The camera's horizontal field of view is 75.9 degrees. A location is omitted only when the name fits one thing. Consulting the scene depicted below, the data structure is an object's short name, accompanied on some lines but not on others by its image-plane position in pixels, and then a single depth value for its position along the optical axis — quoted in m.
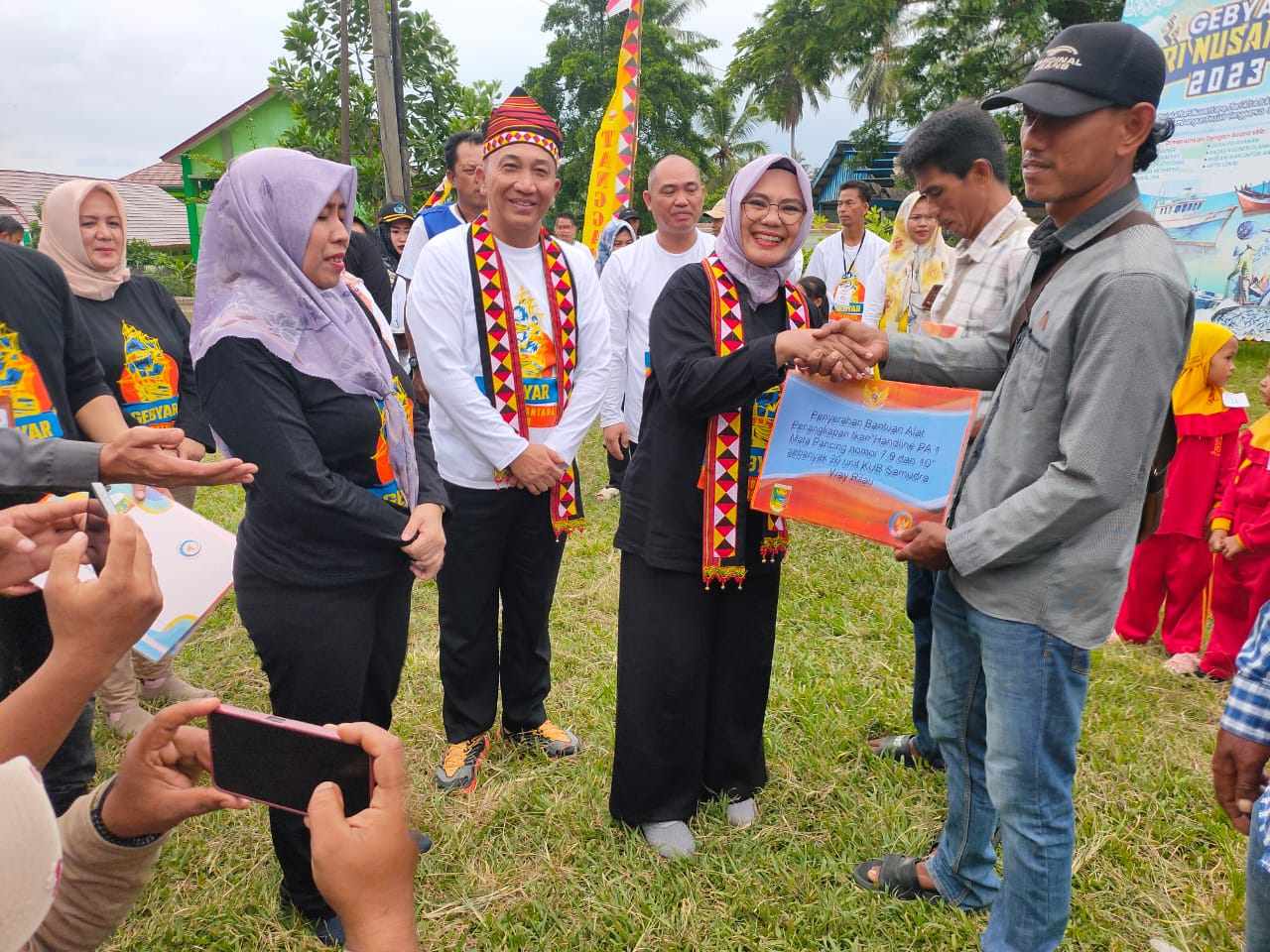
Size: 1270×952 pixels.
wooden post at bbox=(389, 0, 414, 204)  10.40
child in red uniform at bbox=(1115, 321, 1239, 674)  3.72
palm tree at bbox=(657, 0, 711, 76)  31.06
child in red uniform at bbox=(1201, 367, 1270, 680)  3.26
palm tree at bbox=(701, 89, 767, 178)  29.83
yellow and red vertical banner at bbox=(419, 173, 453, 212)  5.58
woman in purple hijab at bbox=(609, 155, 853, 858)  2.36
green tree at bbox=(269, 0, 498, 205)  12.99
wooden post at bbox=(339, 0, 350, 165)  11.77
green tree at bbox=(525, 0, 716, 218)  28.06
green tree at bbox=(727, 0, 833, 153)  21.31
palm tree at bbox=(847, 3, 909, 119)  21.97
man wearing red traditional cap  2.79
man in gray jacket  1.58
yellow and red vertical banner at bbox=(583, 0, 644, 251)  7.25
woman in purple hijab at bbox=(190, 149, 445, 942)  1.93
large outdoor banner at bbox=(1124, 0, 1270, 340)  9.08
